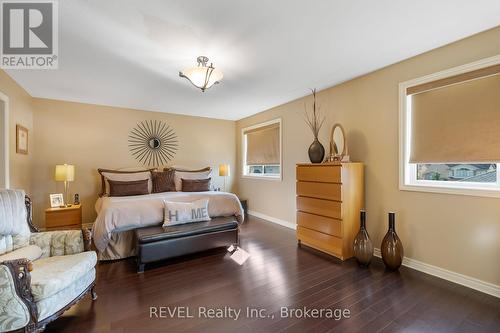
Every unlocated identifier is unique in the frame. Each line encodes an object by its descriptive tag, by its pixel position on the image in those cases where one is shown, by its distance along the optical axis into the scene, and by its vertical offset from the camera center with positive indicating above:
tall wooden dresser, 2.74 -0.50
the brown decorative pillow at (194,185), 4.24 -0.36
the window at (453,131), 1.99 +0.36
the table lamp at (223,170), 5.11 -0.08
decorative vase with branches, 3.13 +0.68
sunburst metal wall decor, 4.61 +0.52
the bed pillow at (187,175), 4.38 -0.17
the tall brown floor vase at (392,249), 2.42 -0.91
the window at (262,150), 4.56 +0.36
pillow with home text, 2.92 -0.62
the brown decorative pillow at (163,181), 4.16 -0.28
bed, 2.65 -0.69
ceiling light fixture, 2.33 +1.00
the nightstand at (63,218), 3.19 -0.76
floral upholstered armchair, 1.32 -0.75
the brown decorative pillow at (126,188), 3.69 -0.36
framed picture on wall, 3.08 +0.39
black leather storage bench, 2.51 -0.89
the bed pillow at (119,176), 3.92 -0.17
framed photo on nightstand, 3.46 -0.53
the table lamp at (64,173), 3.47 -0.10
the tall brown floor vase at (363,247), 2.53 -0.93
